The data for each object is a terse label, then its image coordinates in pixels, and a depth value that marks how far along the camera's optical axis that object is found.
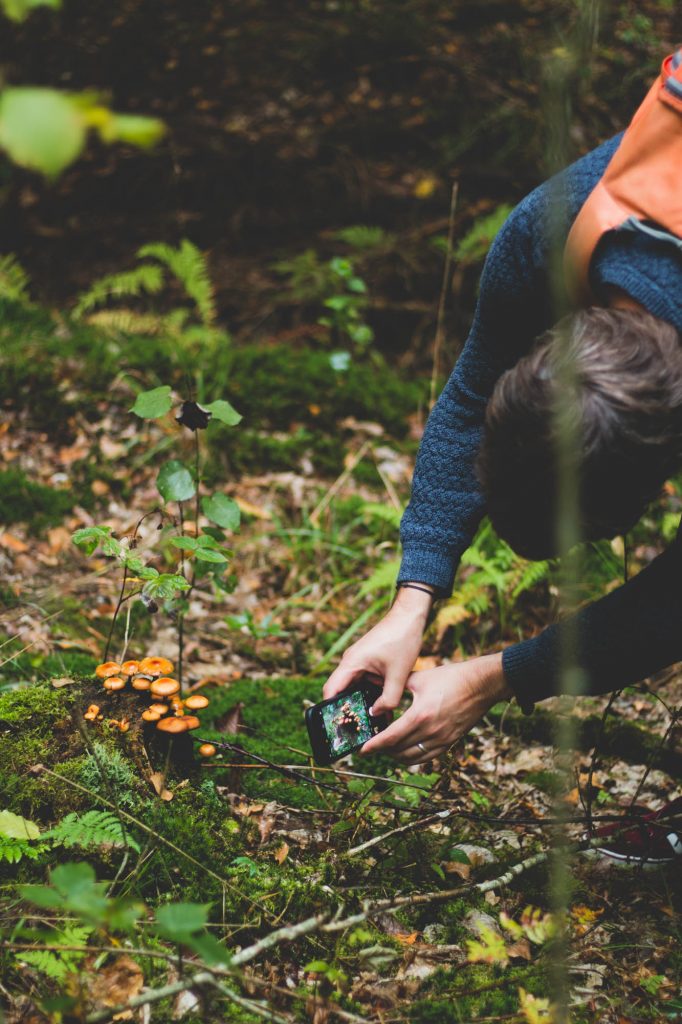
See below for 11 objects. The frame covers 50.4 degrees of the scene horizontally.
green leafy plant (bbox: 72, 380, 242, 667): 2.13
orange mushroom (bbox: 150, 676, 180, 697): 1.98
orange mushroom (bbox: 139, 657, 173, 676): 2.09
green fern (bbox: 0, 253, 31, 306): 5.26
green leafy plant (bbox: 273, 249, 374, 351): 5.36
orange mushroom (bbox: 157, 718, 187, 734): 1.92
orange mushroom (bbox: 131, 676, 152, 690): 2.02
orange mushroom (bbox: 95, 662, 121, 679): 2.08
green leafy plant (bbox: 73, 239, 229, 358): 5.18
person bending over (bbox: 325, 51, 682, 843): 1.49
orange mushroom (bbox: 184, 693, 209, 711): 2.00
